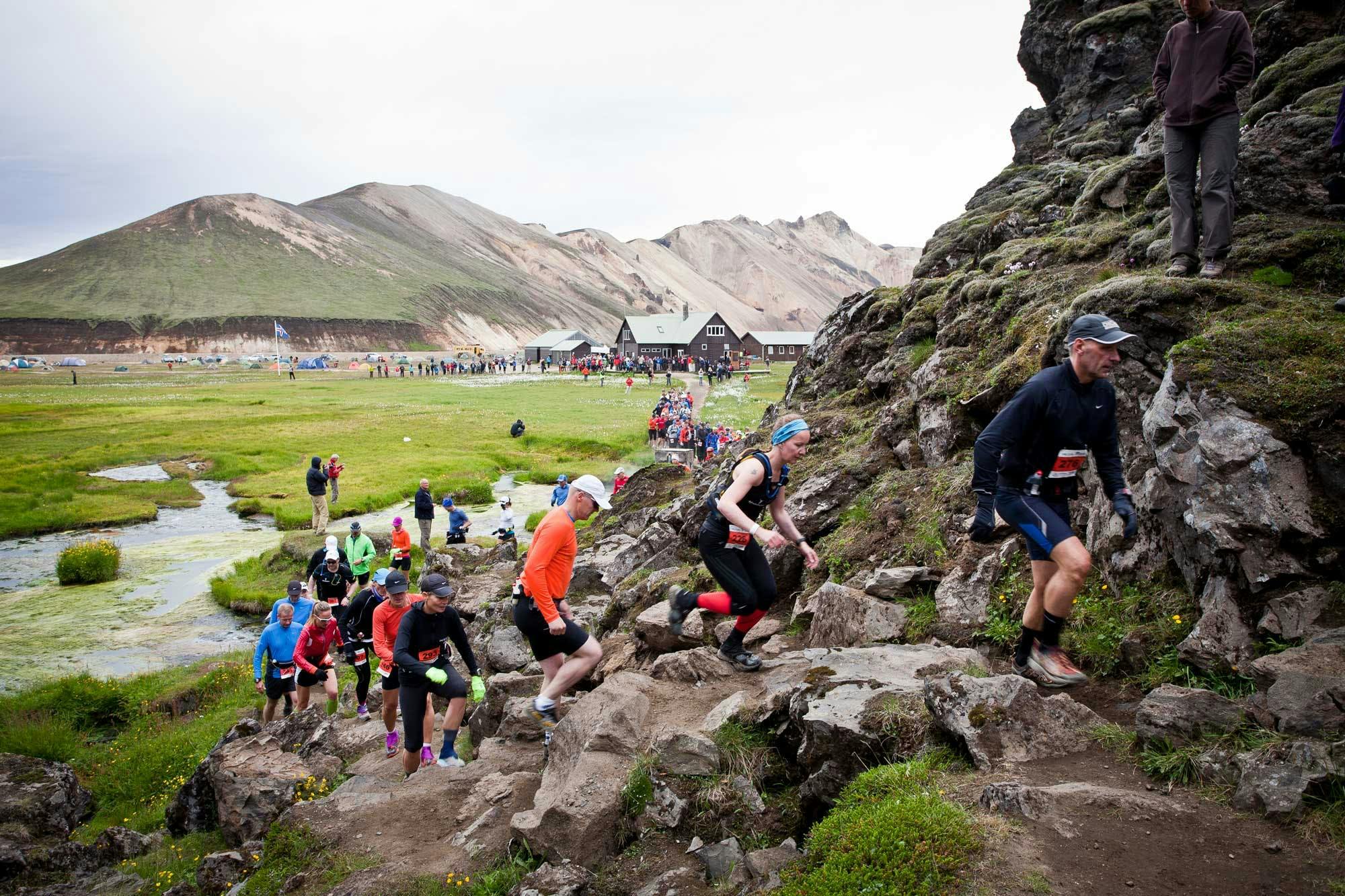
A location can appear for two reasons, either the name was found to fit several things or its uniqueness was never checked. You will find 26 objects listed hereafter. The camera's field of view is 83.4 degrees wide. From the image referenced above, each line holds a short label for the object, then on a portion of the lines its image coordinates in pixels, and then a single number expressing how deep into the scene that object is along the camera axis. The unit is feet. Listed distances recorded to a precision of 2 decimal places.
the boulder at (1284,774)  13.20
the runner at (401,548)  62.23
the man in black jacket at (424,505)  76.13
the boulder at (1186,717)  15.39
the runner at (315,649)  39.37
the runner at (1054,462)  17.93
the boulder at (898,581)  26.45
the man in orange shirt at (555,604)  24.18
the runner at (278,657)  39.91
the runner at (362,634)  38.93
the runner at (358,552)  56.13
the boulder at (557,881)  17.80
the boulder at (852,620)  24.99
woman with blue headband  23.13
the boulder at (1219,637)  17.31
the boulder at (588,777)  19.11
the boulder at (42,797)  36.14
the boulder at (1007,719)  16.58
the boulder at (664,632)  29.22
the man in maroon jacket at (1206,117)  25.50
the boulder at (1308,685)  14.32
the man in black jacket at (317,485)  85.10
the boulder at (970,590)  23.70
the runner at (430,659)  27.61
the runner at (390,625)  31.48
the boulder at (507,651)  40.52
